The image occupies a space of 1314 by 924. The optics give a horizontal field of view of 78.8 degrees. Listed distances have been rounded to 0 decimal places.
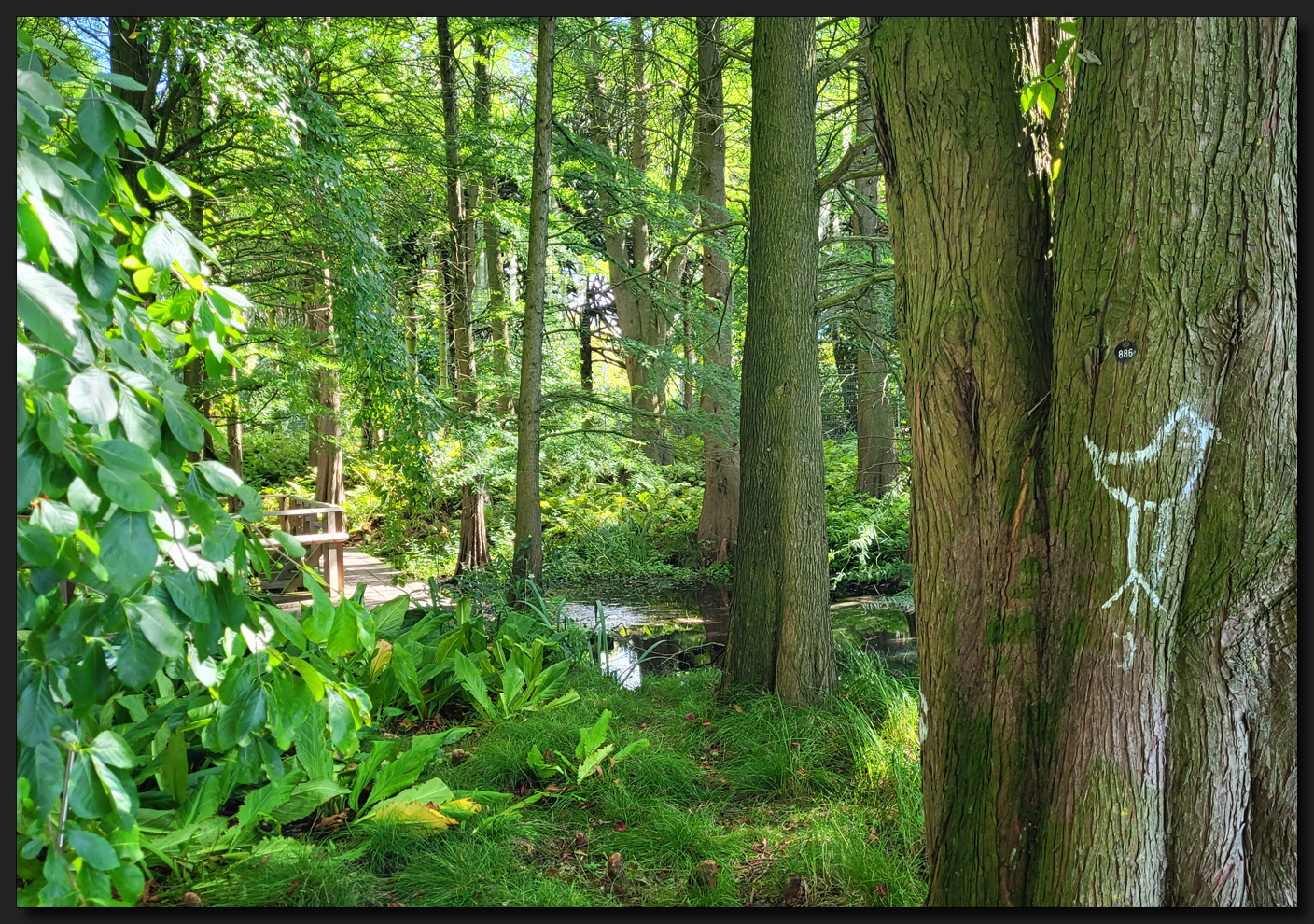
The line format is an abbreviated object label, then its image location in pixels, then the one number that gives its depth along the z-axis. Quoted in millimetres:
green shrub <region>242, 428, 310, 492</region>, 16719
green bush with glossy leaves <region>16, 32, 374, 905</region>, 1206
